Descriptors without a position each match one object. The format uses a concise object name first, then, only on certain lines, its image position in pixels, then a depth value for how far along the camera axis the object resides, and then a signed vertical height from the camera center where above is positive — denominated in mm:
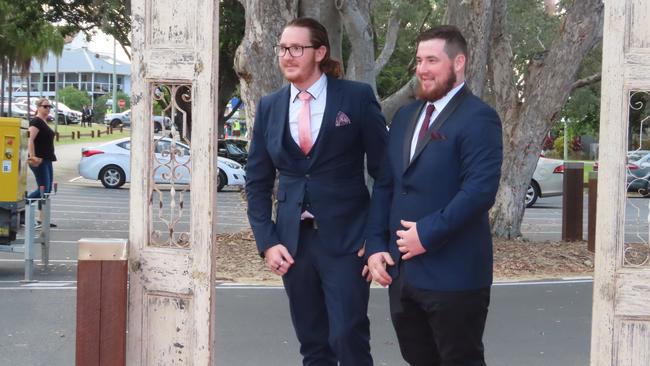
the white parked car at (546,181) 22203 -348
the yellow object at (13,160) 10516 -42
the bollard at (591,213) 12250 -636
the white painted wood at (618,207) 4395 -185
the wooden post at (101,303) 4750 -734
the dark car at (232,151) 29547 +304
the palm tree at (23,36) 25812 +4184
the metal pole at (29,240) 9828 -872
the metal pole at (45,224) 10492 -759
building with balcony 119312 +11063
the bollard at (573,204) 13977 -550
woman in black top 14039 +104
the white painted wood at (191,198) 4699 -216
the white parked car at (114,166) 24844 -205
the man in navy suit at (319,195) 4609 -164
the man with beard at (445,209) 4133 -201
